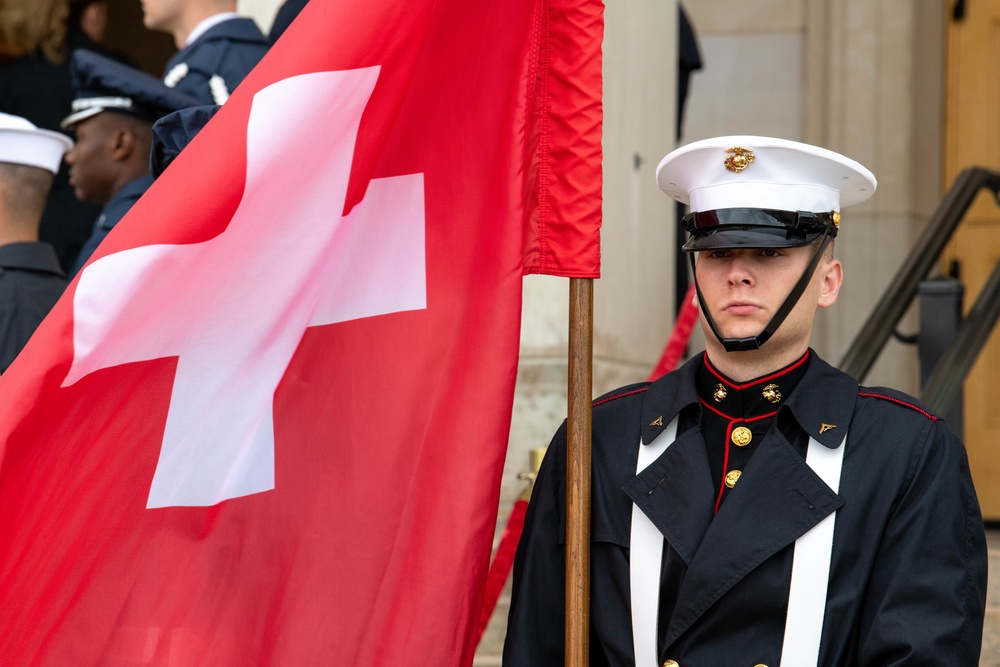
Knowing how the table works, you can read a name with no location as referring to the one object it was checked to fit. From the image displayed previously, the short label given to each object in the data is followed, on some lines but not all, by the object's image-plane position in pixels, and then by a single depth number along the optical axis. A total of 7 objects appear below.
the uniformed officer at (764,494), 4.28
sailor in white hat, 7.40
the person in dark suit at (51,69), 12.31
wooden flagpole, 4.56
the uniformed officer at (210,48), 8.83
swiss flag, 4.47
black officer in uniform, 8.37
